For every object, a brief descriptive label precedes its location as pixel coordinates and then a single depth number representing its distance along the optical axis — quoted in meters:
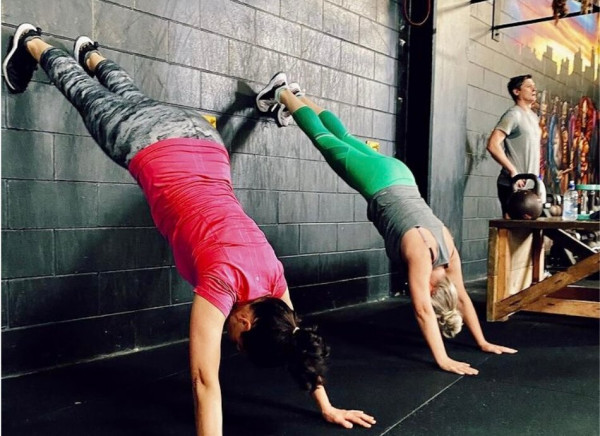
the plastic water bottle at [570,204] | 3.99
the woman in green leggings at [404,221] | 2.53
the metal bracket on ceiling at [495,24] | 5.34
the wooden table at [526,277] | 3.25
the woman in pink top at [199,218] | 1.66
